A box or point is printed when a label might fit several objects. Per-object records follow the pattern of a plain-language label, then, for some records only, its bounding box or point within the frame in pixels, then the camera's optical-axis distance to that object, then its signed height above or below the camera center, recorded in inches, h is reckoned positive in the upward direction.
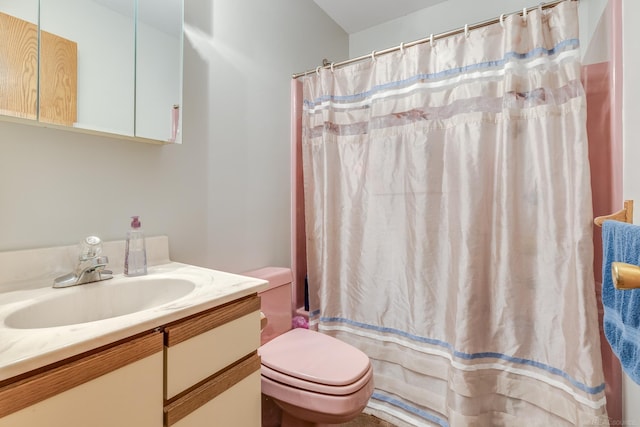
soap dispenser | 39.2 -5.1
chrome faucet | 34.0 -6.3
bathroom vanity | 19.5 -11.3
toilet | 40.3 -23.5
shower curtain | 43.0 -2.2
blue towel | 21.6 -7.4
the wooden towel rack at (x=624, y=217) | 33.6 -0.2
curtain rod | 44.2 +32.2
